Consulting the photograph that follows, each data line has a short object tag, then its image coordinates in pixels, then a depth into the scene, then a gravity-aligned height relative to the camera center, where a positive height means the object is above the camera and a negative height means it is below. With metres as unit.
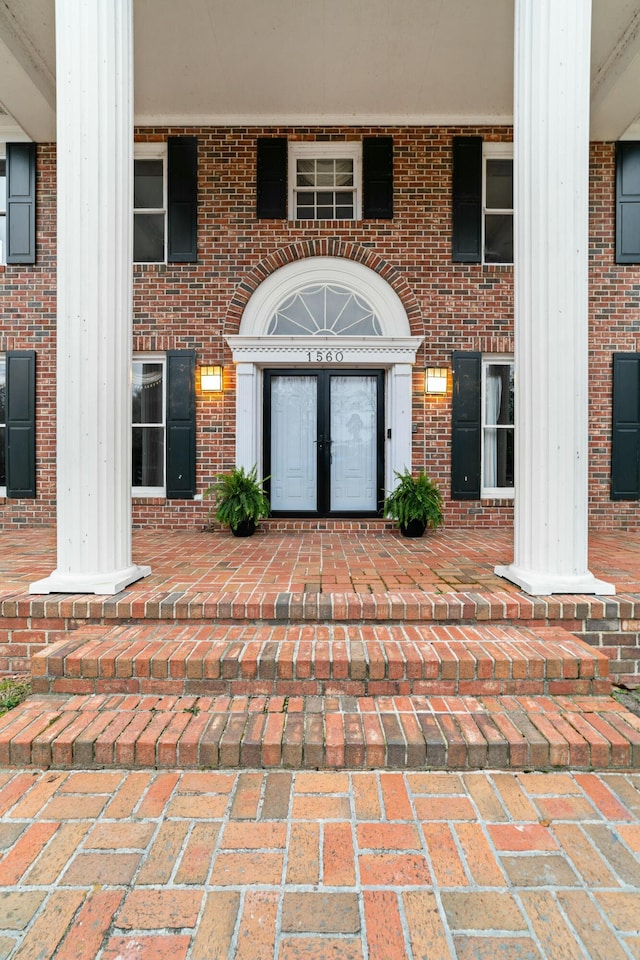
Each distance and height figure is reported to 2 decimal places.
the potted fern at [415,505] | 5.57 -0.45
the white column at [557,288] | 3.13 +1.17
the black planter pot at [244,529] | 5.73 -0.75
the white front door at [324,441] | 6.46 +0.33
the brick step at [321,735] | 1.97 -1.14
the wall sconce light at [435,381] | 6.30 +1.10
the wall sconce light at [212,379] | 6.31 +1.12
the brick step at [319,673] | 2.42 -1.04
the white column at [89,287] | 3.07 +1.15
